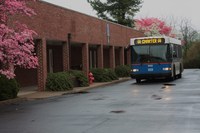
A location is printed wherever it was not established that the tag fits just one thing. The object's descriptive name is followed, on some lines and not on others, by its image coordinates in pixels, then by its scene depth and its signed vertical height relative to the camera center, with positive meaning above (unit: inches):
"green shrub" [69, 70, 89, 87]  1152.8 -19.4
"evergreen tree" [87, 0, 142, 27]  2583.7 +330.5
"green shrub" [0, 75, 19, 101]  780.4 -29.3
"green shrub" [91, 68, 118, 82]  1363.2 -17.7
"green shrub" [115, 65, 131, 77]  1619.1 -9.0
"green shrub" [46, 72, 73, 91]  1015.6 -26.7
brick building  1035.9 +88.6
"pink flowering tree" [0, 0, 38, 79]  633.0 +40.6
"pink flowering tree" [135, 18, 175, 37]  3181.6 +285.3
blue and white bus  1220.5 +26.6
